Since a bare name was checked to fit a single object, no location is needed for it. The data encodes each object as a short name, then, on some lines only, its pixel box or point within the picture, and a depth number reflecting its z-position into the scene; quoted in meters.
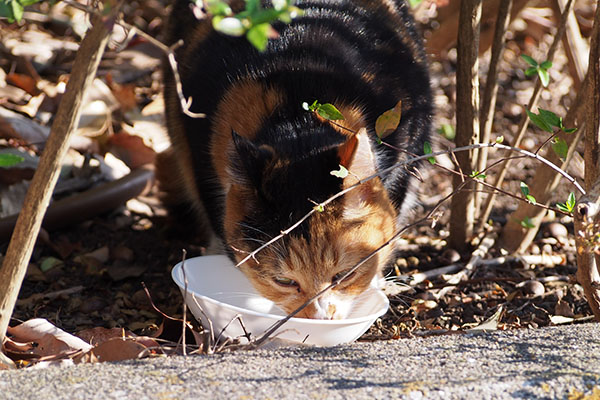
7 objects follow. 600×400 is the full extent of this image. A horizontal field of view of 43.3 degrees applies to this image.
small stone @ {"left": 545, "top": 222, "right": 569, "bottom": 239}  3.89
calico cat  2.72
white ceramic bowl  2.53
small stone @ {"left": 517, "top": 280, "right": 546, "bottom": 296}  3.31
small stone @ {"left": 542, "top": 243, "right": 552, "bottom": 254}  3.78
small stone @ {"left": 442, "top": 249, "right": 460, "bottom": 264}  3.70
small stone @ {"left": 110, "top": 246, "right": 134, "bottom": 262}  3.77
